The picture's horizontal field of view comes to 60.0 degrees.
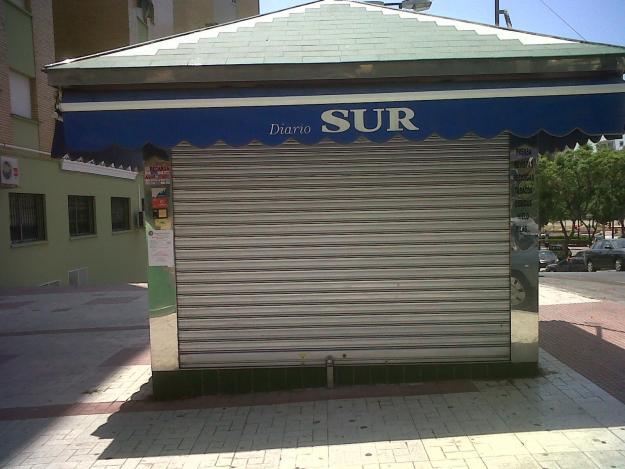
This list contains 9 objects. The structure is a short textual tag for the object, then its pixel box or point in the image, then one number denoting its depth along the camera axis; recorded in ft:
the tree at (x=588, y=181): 121.49
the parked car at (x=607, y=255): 79.36
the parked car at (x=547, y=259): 101.65
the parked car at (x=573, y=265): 88.22
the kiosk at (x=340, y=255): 17.53
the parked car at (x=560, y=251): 134.82
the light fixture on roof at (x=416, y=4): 42.32
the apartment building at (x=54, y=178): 49.52
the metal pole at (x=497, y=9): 43.48
